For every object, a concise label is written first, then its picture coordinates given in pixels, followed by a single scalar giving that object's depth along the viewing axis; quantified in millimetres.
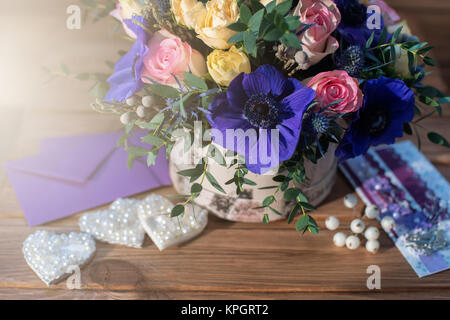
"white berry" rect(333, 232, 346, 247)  773
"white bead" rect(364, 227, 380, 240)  771
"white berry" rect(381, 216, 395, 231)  790
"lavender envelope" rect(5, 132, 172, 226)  836
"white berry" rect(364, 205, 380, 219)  811
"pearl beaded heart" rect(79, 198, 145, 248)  772
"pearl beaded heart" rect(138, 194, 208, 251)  763
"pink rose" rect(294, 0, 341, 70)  572
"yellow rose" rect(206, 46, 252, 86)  566
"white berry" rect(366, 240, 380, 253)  766
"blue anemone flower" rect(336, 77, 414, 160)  613
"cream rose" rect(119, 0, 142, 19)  644
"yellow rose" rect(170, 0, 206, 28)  568
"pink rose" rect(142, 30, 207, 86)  594
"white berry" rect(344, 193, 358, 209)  828
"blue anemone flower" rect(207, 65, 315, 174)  566
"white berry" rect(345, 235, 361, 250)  769
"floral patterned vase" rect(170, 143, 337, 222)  708
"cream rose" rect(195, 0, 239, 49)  553
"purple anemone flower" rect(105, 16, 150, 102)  617
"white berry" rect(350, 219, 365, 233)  780
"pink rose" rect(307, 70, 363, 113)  580
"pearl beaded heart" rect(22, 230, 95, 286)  725
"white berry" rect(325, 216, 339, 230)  795
